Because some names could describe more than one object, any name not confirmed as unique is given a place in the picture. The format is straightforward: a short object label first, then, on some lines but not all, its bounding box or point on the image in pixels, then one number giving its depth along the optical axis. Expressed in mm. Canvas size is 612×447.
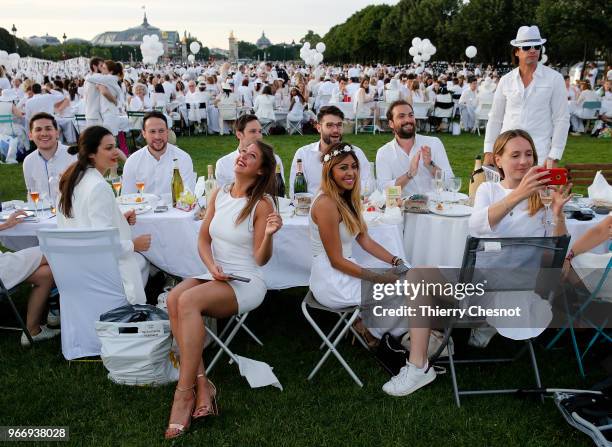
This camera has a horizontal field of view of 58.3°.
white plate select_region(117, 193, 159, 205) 4211
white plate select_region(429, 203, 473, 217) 3697
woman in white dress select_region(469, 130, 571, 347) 2963
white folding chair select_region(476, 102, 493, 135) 12664
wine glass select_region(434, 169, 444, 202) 4145
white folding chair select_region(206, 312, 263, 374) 3250
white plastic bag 3178
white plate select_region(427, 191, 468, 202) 4068
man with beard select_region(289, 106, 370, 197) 4746
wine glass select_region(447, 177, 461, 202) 4051
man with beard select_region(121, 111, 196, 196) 4848
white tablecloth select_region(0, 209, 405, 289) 3643
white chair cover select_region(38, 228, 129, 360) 3209
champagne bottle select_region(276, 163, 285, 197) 4261
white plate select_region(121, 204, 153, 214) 3967
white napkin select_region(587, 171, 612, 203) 4012
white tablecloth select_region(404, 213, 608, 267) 3654
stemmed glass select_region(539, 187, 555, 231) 3145
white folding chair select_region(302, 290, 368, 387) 3203
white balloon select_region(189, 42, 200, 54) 28616
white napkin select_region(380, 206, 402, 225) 3615
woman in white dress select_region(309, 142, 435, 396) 3197
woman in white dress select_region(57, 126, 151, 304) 3373
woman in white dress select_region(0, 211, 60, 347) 3693
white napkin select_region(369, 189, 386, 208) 3965
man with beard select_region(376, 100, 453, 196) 4641
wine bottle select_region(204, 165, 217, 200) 4094
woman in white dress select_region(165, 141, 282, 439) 2945
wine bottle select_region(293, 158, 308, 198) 4590
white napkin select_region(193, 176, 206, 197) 4250
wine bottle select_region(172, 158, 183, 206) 4277
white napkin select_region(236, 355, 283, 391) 3246
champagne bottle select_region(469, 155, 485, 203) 3910
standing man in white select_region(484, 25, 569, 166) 5082
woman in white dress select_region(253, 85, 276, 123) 12781
